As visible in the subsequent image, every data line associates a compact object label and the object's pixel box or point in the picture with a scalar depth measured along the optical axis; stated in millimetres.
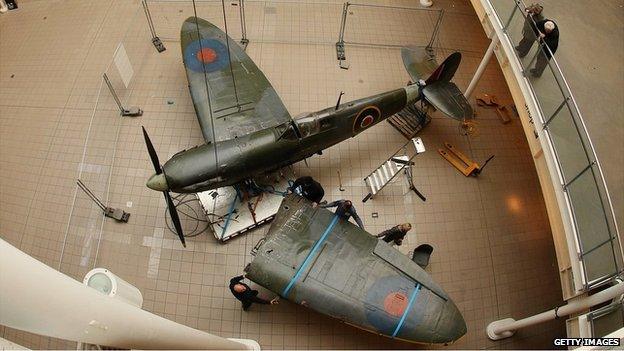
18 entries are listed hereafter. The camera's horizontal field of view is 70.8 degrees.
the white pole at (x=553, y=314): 5767
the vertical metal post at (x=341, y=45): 12361
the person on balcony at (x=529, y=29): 7629
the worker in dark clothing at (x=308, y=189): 9211
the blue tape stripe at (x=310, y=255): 7754
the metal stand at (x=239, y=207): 9305
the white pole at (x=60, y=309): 2680
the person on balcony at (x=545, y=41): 7281
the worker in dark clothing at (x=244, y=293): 7945
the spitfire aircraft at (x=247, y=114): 8219
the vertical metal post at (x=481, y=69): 9172
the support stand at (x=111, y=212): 9484
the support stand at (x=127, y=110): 10805
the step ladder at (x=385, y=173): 9789
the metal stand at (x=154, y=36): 12164
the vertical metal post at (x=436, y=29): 12516
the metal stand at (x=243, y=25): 12398
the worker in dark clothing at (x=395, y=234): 8641
